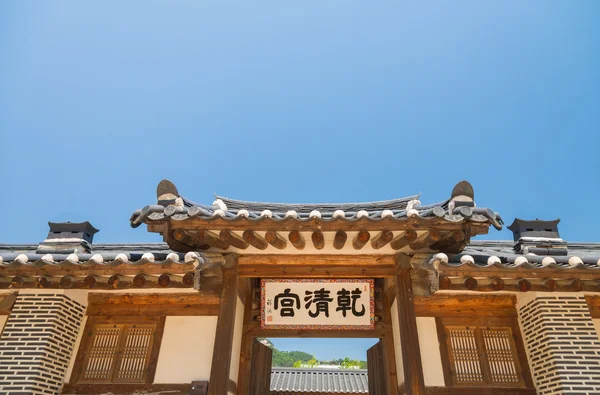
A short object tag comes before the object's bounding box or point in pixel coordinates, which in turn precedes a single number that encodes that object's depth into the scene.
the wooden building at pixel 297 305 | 6.57
